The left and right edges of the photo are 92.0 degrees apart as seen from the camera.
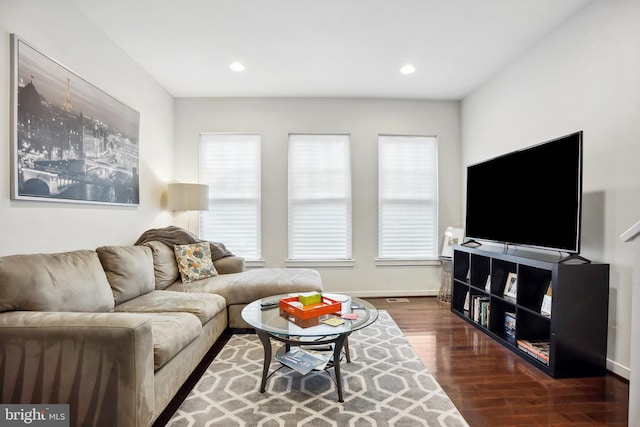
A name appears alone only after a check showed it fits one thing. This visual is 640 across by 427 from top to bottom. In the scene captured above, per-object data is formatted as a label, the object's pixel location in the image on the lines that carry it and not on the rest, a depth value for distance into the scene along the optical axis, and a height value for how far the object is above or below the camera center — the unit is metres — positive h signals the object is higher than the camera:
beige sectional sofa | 1.39 -0.70
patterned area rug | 1.70 -1.19
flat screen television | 2.20 +0.07
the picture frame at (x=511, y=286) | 2.74 -0.74
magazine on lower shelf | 2.02 -1.07
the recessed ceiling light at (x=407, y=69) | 3.31 +1.48
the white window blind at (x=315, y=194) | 4.20 +0.13
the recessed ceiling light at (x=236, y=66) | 3.25 +1.47
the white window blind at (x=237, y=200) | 4.18 +0.05
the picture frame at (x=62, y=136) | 1.92 +0.50
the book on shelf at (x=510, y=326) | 2.67 -1.06
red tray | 2.02 -0.70
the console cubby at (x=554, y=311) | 2.14 -0.82
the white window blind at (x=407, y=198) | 4.25 +0.09
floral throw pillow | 3.14 -0.61
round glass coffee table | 1.81 -0.75
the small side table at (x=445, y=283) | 4.02 -1.03
